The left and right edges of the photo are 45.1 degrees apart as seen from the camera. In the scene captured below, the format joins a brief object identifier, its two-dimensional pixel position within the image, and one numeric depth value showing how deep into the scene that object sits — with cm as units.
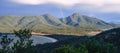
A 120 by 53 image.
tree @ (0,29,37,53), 1283
